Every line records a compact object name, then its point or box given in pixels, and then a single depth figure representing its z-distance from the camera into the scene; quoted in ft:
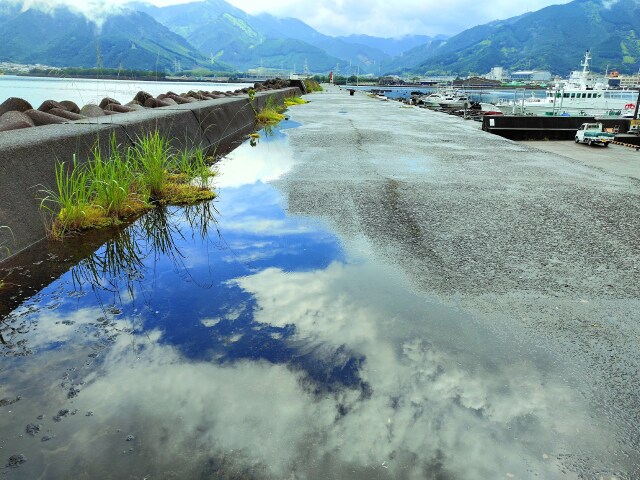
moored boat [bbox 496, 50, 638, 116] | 209.56
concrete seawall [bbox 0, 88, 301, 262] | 11.22
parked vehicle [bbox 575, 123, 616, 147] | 81.00
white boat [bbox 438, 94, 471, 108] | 260.46
